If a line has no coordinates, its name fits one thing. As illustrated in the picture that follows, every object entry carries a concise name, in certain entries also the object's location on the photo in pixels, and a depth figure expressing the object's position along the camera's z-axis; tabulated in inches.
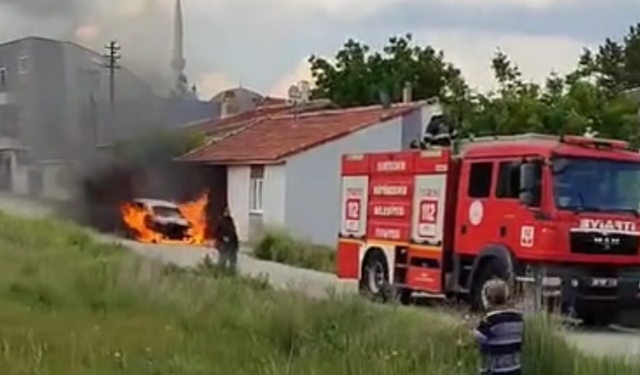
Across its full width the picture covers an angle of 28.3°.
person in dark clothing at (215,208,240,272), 1000.9
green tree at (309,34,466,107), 2578.7
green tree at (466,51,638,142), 1402.6
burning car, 1599.4
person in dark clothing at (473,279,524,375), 399.2
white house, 1584.6
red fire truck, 745.6
